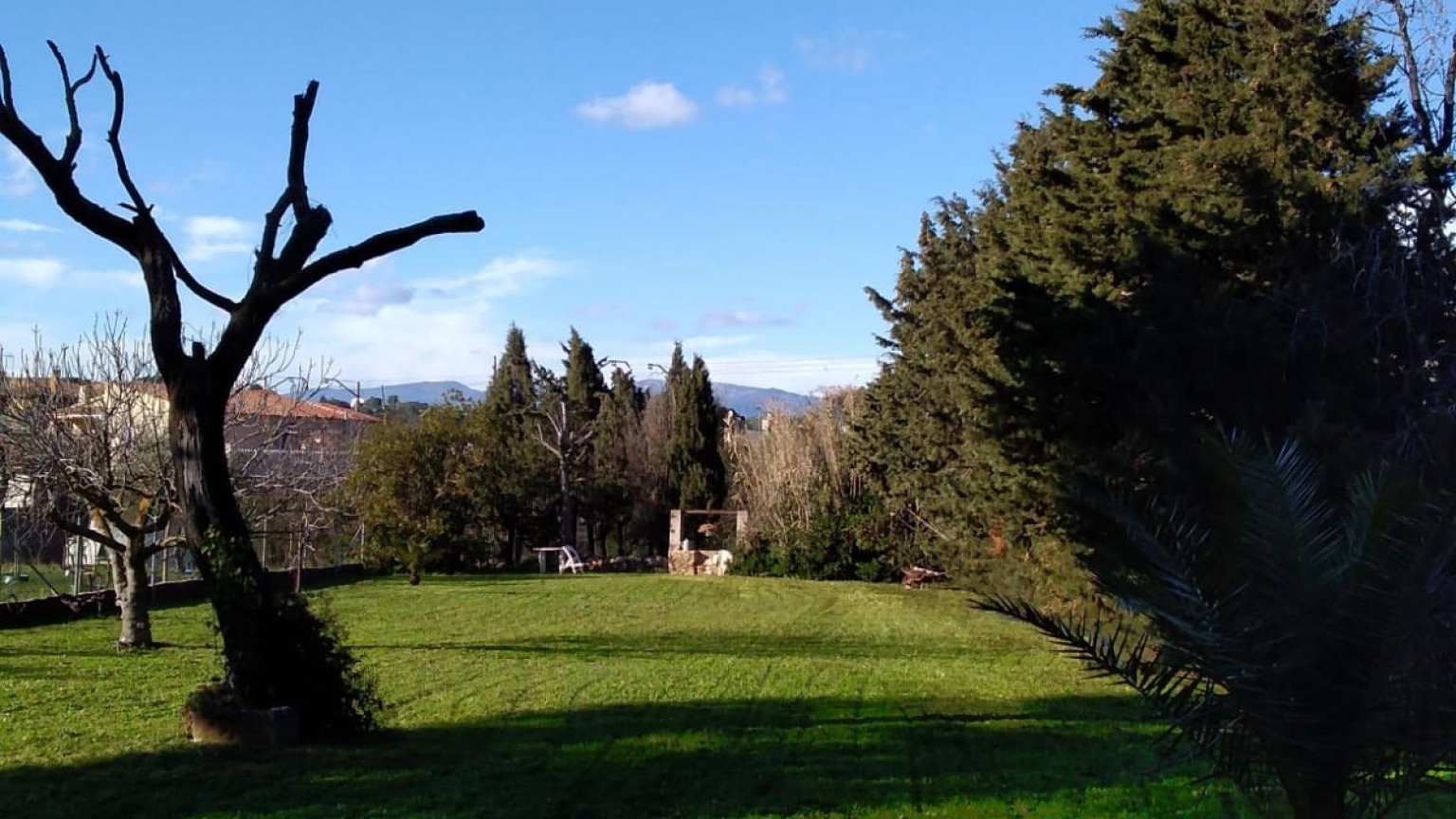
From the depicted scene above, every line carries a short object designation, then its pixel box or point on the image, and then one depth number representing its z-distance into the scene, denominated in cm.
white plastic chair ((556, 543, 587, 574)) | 4031
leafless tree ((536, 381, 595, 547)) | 4378
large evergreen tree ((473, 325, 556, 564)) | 3978
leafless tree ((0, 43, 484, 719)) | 950
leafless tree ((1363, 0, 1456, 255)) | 1300
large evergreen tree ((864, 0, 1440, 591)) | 1268
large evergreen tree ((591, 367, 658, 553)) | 4616
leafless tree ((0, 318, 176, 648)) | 1595
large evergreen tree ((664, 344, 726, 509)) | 4497
